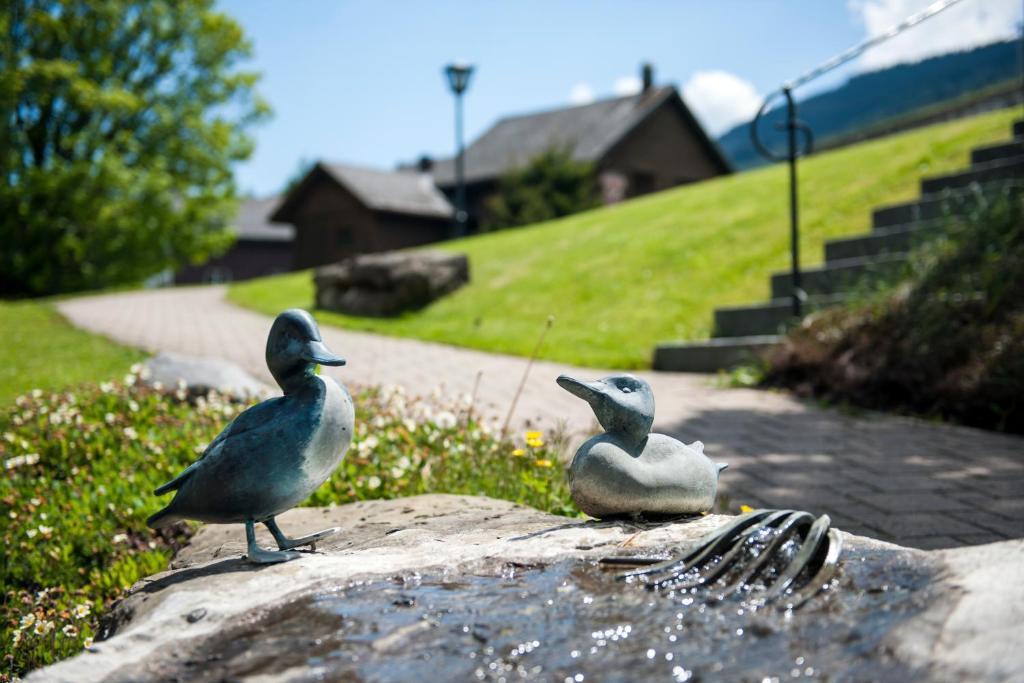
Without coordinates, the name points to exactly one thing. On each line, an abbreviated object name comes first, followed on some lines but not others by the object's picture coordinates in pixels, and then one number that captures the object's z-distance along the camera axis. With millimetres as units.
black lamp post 17862
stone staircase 7410
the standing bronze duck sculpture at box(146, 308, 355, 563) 2037
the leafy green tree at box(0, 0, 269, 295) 21969
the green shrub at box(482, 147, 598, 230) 22359
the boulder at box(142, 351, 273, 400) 5367
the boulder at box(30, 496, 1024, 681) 1438
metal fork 1764
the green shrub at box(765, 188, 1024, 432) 5438
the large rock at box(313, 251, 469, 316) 11727
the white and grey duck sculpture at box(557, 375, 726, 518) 2285
